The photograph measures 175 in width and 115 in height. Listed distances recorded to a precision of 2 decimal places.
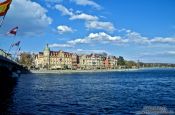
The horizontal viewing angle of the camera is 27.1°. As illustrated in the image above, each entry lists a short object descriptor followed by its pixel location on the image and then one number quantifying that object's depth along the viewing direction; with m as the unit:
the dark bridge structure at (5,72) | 101.05
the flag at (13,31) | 82.19
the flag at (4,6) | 43.72
